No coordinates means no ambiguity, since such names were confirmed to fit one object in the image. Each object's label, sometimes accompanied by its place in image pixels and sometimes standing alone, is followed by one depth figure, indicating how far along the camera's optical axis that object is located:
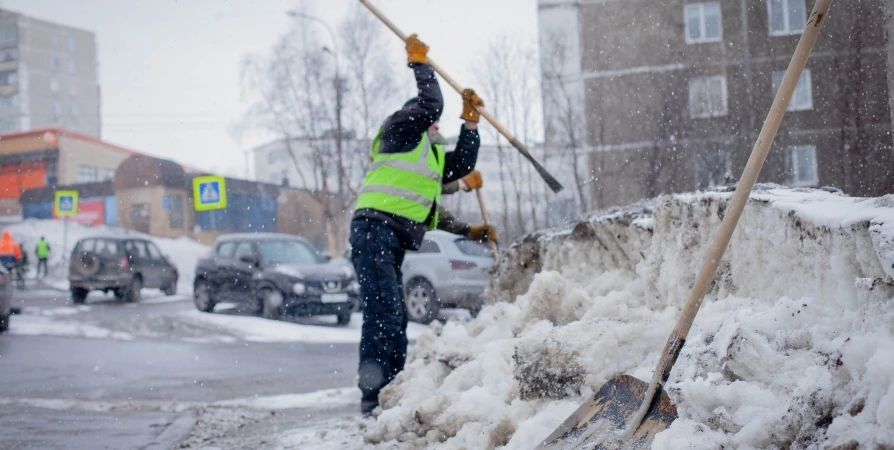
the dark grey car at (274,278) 13.14
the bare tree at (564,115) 18.25
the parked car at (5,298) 11.15
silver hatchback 13.16
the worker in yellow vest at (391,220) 4.71
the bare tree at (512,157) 16.03
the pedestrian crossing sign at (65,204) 22.72
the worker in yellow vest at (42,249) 28.72
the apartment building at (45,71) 67.50
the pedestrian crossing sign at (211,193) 19.55
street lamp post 21.45
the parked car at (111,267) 18.59
